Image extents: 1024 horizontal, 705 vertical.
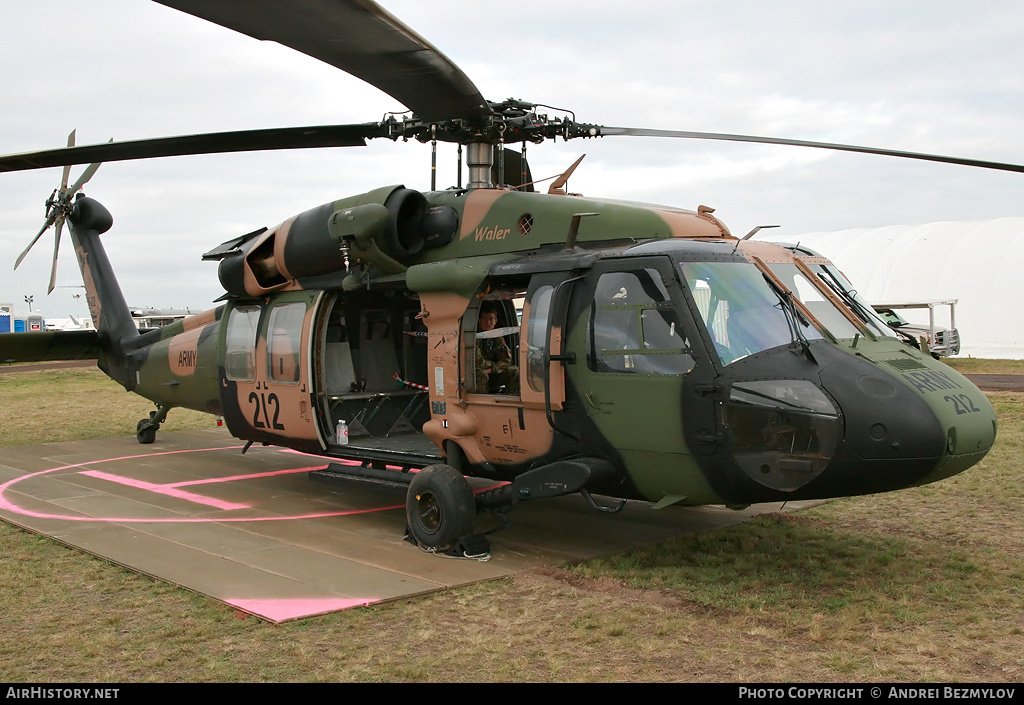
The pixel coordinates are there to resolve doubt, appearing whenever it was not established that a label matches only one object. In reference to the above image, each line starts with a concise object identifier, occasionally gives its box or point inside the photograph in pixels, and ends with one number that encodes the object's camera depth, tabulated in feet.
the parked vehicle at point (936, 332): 94.48
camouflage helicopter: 19.03
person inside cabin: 25.59
